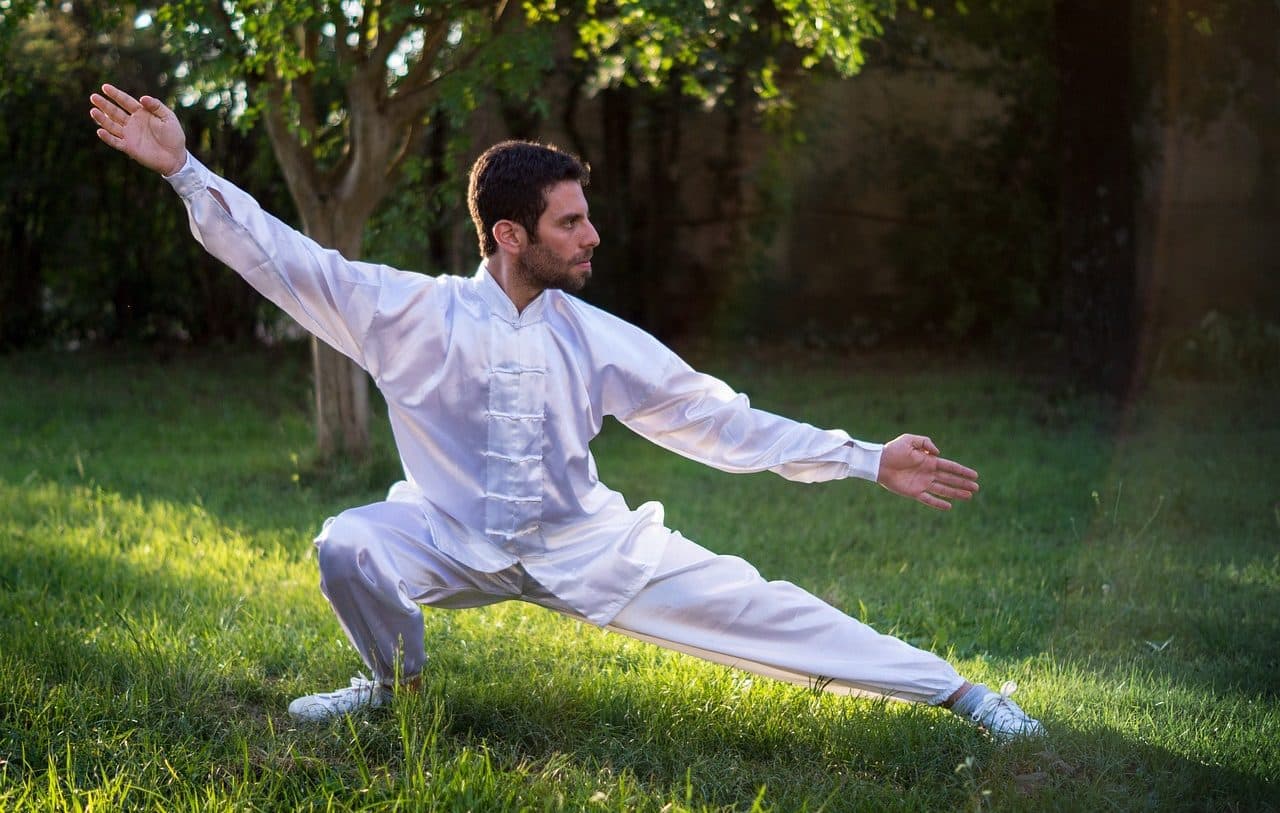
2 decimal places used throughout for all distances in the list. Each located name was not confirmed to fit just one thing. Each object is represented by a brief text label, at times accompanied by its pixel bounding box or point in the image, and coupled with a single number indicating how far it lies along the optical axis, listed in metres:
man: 4.11
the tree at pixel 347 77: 7.26
